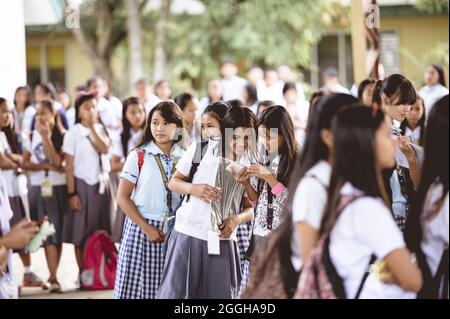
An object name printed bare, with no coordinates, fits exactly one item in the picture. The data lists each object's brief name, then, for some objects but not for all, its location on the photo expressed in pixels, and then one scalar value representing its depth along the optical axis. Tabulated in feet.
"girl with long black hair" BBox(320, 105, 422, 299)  13.23
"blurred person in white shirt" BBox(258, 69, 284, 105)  45.50
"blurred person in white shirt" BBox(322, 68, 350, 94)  46.80
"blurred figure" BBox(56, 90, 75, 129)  45.42
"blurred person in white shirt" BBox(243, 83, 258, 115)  40.45
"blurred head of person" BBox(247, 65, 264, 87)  48.83
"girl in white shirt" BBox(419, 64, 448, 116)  40.15
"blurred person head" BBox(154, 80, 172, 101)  42.15
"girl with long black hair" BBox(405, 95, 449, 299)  14.26
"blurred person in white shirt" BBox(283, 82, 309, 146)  42.27
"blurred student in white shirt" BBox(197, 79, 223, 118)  42.52
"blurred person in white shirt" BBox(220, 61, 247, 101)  46.73
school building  81.41
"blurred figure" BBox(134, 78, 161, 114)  45.96
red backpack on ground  30.78
